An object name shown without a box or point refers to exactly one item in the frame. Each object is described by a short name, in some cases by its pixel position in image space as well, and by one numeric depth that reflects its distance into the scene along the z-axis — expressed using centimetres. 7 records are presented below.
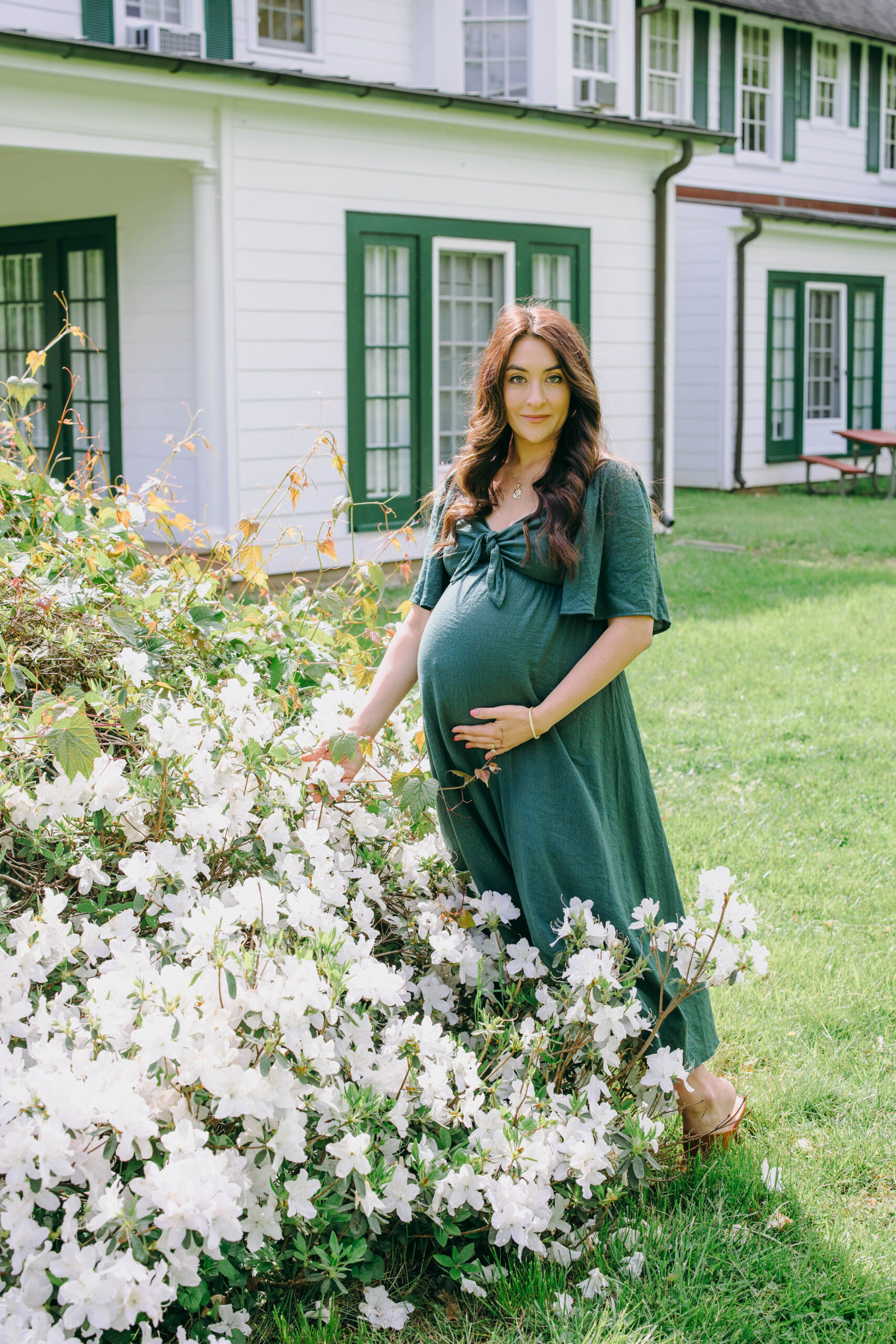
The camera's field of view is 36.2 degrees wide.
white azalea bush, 200
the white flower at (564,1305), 241
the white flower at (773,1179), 285
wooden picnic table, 1739
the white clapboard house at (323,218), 919
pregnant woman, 278
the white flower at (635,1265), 252
